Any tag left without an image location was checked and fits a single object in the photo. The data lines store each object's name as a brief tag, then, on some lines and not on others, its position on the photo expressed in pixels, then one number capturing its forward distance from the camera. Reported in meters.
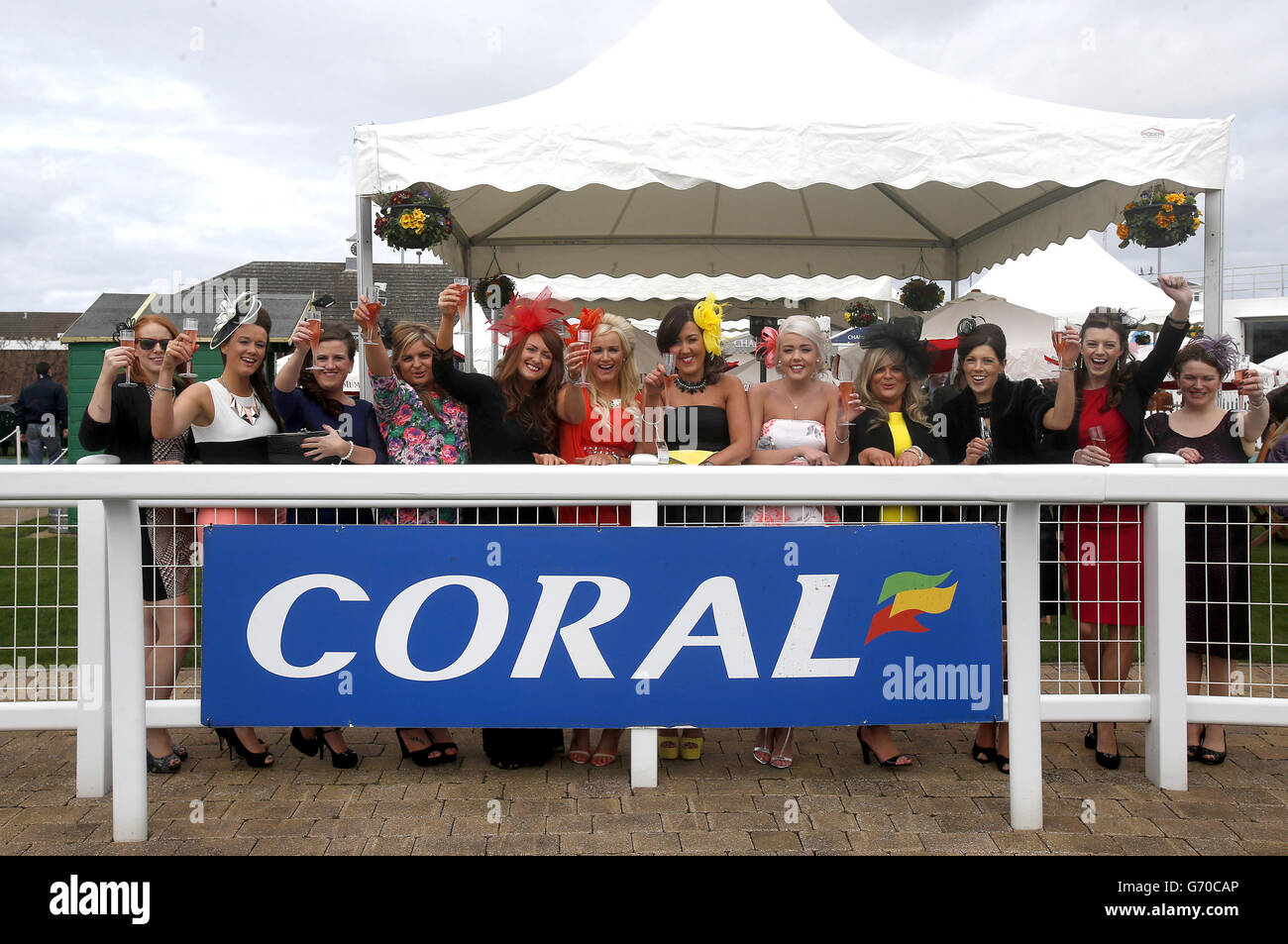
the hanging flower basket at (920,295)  8.70
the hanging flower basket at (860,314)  11.12
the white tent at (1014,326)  8.30
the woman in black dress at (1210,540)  3.30
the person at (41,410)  13.48
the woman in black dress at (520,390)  3.70
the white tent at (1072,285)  12.90
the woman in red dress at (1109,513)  3.24
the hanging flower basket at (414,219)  5.63
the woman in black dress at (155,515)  3.05
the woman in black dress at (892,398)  3.65
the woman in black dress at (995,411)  3.74
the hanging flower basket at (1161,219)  5.64
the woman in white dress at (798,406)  3.74
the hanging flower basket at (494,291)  8.02
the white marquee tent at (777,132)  4.93
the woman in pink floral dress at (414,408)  3.77
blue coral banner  2.79
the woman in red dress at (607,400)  3.75
